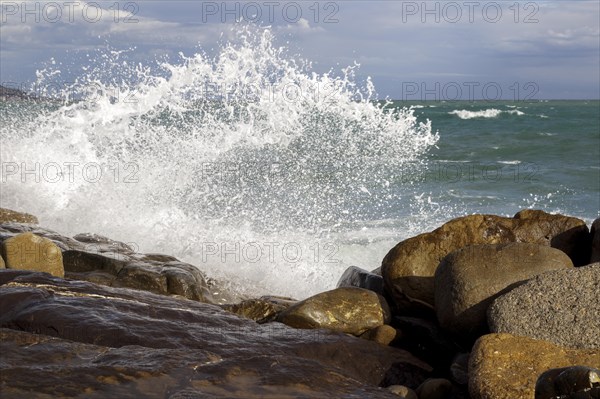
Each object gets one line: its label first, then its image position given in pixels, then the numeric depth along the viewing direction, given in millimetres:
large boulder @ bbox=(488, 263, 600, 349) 4973
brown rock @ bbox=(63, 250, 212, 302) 7109
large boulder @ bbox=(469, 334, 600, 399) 4449
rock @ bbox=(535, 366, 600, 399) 4094
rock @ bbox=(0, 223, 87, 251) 8023
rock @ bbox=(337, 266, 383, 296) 6808
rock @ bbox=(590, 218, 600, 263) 6348
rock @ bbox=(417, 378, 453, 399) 4965
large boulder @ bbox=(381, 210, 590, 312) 6340
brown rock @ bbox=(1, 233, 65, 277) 6562
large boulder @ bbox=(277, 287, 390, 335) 5895
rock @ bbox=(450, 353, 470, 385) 5082
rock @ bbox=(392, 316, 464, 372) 5773
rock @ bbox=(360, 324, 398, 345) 5828
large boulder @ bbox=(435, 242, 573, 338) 5594
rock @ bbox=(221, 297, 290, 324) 6320
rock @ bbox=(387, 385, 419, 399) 4816
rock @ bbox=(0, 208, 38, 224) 9879
